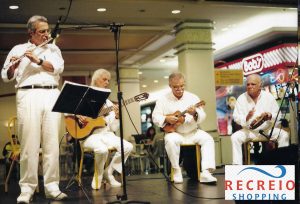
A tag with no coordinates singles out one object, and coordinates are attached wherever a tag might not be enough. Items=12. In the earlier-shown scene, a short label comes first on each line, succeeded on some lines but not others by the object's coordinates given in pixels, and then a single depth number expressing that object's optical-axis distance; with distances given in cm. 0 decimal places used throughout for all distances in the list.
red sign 1032
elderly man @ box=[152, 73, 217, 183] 477
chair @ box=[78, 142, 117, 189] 477
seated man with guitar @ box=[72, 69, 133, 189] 471
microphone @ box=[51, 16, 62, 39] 360
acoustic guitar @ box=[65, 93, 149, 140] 483
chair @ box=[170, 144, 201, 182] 490
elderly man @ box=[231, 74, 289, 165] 493
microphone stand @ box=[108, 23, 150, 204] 349
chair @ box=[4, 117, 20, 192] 546
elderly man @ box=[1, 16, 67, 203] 371
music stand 352
